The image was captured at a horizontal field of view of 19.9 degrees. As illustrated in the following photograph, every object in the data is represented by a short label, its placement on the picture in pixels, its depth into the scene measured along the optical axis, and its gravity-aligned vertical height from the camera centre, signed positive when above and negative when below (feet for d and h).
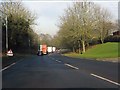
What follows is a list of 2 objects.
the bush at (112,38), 290.11 +3.70
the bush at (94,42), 321.17 +0.41
